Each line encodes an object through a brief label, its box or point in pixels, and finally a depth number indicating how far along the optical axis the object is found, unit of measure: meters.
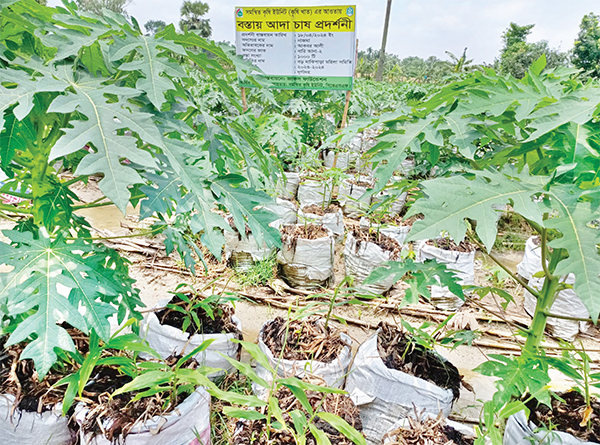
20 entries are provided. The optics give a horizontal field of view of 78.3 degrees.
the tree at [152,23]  51.56
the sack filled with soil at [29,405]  1.14
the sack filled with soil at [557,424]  1.06
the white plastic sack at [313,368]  1.39
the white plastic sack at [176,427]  1.06
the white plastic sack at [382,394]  1.32
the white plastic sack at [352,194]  3.65
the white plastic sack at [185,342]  1.51
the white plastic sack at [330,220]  2.87
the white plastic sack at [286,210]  3.07
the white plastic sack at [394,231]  2.77
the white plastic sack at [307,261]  2.52
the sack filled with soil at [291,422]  1.08
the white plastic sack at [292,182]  3.80
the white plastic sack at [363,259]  2.50
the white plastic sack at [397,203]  3.68
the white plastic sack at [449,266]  2.45
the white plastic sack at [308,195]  3.77
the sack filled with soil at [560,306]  2.26
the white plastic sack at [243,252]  2.72
